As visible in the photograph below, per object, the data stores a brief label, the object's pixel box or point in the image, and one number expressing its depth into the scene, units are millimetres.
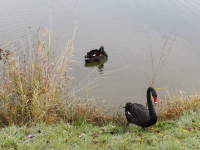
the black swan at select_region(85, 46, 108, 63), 9453
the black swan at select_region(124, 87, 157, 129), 4945
